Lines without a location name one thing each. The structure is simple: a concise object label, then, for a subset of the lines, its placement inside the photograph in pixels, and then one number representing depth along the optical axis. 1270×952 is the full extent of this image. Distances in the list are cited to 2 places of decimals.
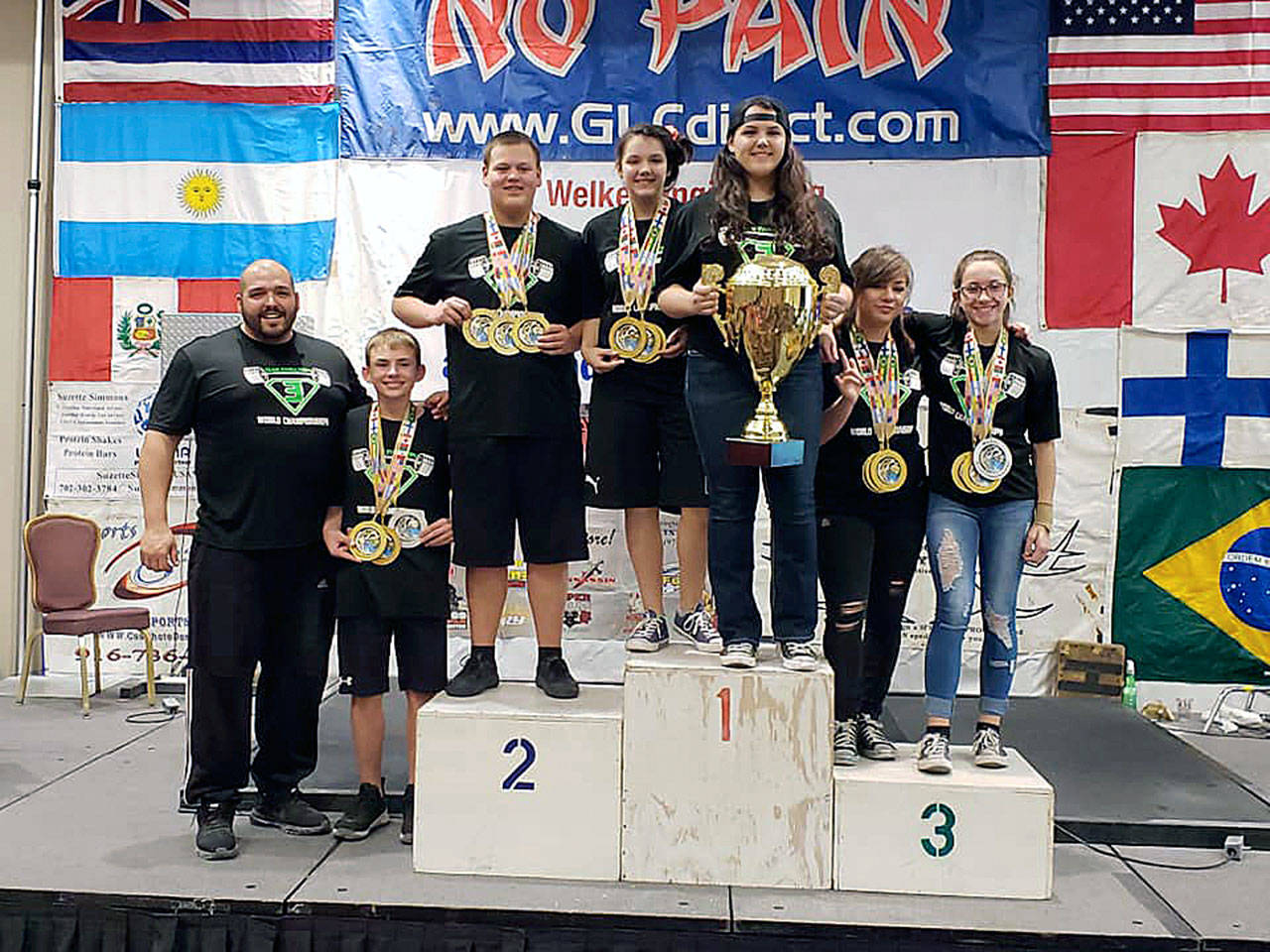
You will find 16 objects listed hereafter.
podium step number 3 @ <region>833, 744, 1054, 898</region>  3.18
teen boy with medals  3.38
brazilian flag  5.54
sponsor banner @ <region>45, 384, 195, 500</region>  5.87
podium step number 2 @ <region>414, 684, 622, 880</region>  3.27
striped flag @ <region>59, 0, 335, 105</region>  5.78
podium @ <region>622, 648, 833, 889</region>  3.21
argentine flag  5.77
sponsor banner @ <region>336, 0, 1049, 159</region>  5.57
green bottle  5.52
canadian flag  5.51
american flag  5.53
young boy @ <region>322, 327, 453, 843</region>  3.45
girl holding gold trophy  3.13
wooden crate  5.46
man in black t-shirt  3.38
